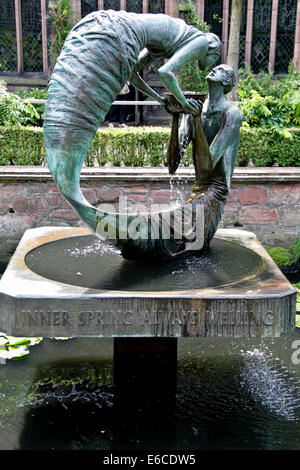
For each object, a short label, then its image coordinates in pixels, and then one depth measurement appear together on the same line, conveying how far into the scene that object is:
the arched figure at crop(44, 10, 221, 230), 3.80
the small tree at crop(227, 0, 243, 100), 11.62
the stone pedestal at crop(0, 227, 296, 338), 3.75
